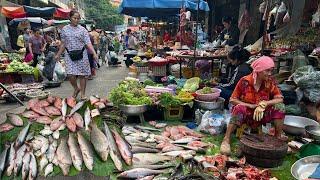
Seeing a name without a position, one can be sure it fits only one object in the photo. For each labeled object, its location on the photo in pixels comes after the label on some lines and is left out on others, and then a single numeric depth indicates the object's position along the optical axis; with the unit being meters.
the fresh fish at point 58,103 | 4.87
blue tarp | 11.63
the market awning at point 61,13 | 18.94
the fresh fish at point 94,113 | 4.61
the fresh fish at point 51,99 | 4.98
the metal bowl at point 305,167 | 3.68
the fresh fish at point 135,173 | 3.74
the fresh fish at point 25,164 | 3.69
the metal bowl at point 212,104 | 6.22
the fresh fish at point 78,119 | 4.44
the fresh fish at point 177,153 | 4.52
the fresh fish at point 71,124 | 4.36
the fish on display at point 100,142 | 4.00
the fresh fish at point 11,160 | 3.73
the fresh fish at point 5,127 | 4.33
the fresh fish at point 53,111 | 4.70
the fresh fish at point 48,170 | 3.74
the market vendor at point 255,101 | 4.63
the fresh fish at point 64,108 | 4.64
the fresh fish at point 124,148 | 4.05
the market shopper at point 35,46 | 12.88
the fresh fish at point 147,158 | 4.15
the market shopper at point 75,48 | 7.13
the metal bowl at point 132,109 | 5.92
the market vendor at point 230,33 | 10.34
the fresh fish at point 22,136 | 4.06
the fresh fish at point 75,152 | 3.86
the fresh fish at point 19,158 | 3.73
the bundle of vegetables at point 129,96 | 6.02
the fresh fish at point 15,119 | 4.46
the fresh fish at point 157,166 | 4.02
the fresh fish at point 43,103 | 4.85
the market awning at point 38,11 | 16.92
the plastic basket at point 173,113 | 6.27
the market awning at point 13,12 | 16.05
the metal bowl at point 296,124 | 5.41
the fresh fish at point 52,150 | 3.97
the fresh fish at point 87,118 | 4.40
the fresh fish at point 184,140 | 5.01
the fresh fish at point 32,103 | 4.81
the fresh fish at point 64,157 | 3.83
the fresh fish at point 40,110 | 4.65
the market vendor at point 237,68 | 5.65
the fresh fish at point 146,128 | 5.74
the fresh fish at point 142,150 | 4.49
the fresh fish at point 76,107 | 4.64
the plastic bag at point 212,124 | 5.59
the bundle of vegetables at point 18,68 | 10.65
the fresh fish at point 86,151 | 3.86
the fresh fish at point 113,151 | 3.96
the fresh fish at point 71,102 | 4.84
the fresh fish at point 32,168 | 3.68
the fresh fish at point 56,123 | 4.39
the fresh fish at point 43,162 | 3.83
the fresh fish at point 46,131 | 4.29
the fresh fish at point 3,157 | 3.77
